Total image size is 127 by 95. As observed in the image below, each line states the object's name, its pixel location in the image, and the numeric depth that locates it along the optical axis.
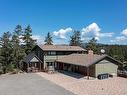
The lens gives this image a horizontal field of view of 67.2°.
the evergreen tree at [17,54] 21.51
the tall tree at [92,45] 32.35
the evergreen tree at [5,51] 20.98
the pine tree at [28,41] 28.87
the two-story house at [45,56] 20.21
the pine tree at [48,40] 36.73
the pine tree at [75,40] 36.51
